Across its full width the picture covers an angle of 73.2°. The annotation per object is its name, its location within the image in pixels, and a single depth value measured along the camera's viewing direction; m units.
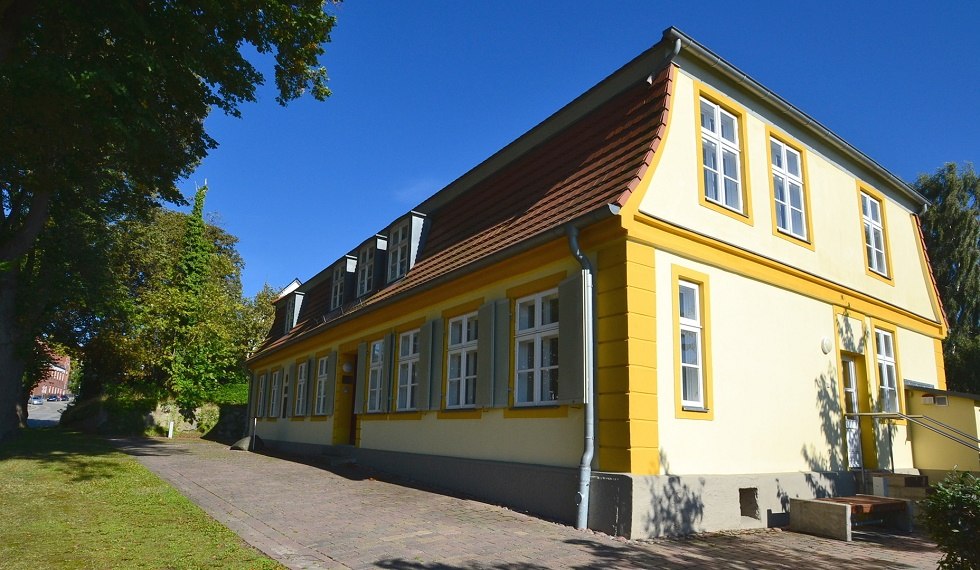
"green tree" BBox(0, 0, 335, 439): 9.55
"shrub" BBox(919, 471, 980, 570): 4.84
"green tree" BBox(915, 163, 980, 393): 25.17
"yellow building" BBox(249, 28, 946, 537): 8.05
